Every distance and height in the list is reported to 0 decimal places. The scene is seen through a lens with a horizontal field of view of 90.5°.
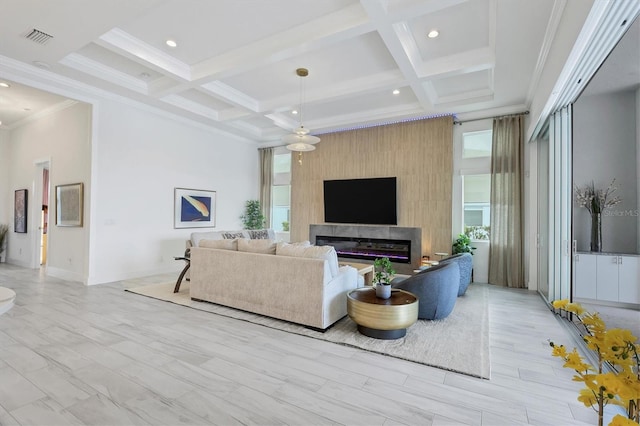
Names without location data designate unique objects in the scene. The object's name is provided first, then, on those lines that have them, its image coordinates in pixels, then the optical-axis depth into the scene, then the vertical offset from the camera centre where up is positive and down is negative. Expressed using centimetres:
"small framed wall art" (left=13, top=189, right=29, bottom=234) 752 +5
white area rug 288 -128
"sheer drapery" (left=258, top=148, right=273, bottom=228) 916 +100
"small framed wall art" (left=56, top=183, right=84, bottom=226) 589 +19
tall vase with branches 474 +25
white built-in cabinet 446 -82
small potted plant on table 353 -71
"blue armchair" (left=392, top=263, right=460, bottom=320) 383 -86
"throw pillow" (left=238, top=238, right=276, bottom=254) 411 -40
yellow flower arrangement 72 -37
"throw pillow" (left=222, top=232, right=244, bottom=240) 715 -44
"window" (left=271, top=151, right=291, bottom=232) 908 +71
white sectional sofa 360 -79
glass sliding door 506 +8
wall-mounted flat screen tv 717 +39
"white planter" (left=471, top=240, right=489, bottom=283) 636 -85
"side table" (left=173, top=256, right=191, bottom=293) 521 -115
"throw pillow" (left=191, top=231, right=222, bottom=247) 607 -42
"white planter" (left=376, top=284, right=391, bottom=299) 352 -82
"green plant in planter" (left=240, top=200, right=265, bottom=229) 891 -2
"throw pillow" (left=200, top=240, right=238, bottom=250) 446 -40
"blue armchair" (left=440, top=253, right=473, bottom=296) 481 -76
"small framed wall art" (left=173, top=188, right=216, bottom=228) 722 +17
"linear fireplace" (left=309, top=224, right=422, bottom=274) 692 -57
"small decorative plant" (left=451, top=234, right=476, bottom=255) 618 -52
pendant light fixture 498 +123
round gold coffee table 325 -101
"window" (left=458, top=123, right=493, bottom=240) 644 +77
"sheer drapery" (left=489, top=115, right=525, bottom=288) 597 +31
